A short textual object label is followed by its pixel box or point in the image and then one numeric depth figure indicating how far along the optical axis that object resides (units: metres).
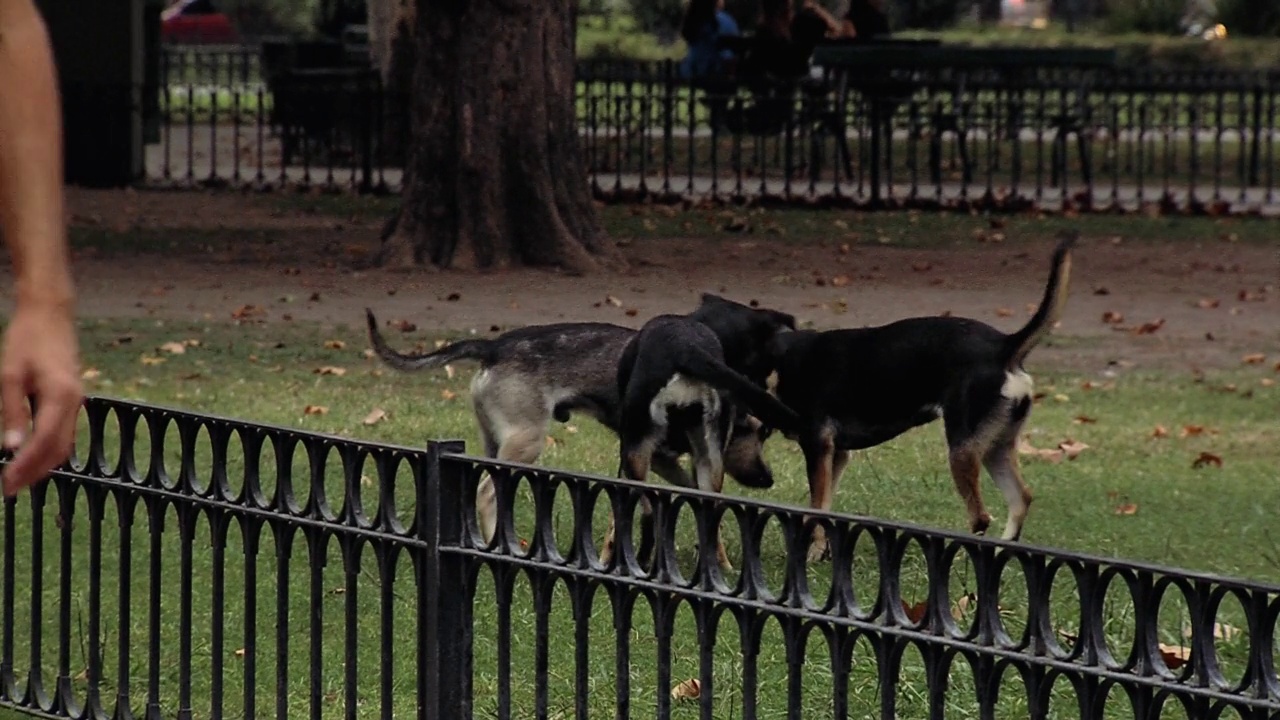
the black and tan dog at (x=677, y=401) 12.49
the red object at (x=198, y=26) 102.60
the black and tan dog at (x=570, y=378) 13.89
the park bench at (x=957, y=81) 39.13
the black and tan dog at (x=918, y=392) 13.64
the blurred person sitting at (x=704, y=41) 52.11
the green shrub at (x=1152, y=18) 90.88
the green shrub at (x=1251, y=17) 83.90
